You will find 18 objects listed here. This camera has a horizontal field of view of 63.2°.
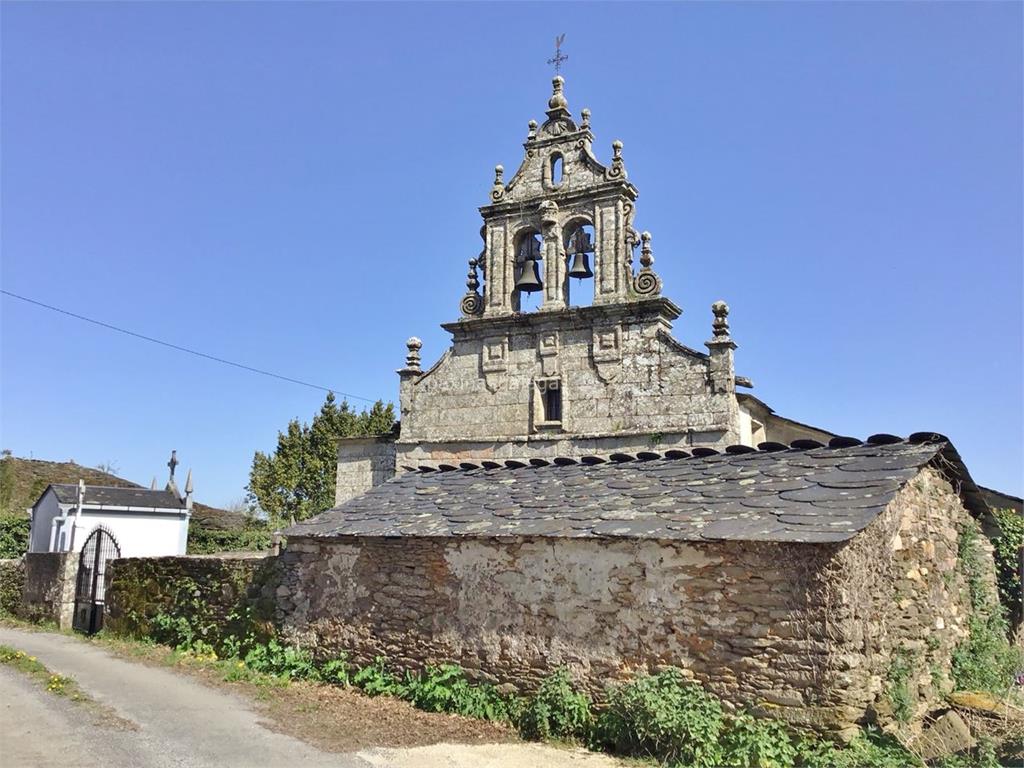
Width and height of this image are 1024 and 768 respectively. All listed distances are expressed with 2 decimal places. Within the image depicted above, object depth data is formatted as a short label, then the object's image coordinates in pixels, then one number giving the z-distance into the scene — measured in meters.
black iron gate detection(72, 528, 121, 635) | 15.07
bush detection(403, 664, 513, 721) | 8.73
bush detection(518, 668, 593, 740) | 8.12
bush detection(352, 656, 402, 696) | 9.59
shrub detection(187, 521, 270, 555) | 28.89
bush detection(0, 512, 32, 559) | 25.92
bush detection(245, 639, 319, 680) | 10.49
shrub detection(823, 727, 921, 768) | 6.66
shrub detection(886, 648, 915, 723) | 7.47
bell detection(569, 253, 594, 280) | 18.19
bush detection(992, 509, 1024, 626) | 11.16
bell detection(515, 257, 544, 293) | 18.52
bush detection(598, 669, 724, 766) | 7.20
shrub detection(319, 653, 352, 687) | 10.05
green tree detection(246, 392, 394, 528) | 33.72
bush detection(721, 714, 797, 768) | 6.83
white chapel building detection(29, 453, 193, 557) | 25.06
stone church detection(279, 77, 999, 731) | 7.24
